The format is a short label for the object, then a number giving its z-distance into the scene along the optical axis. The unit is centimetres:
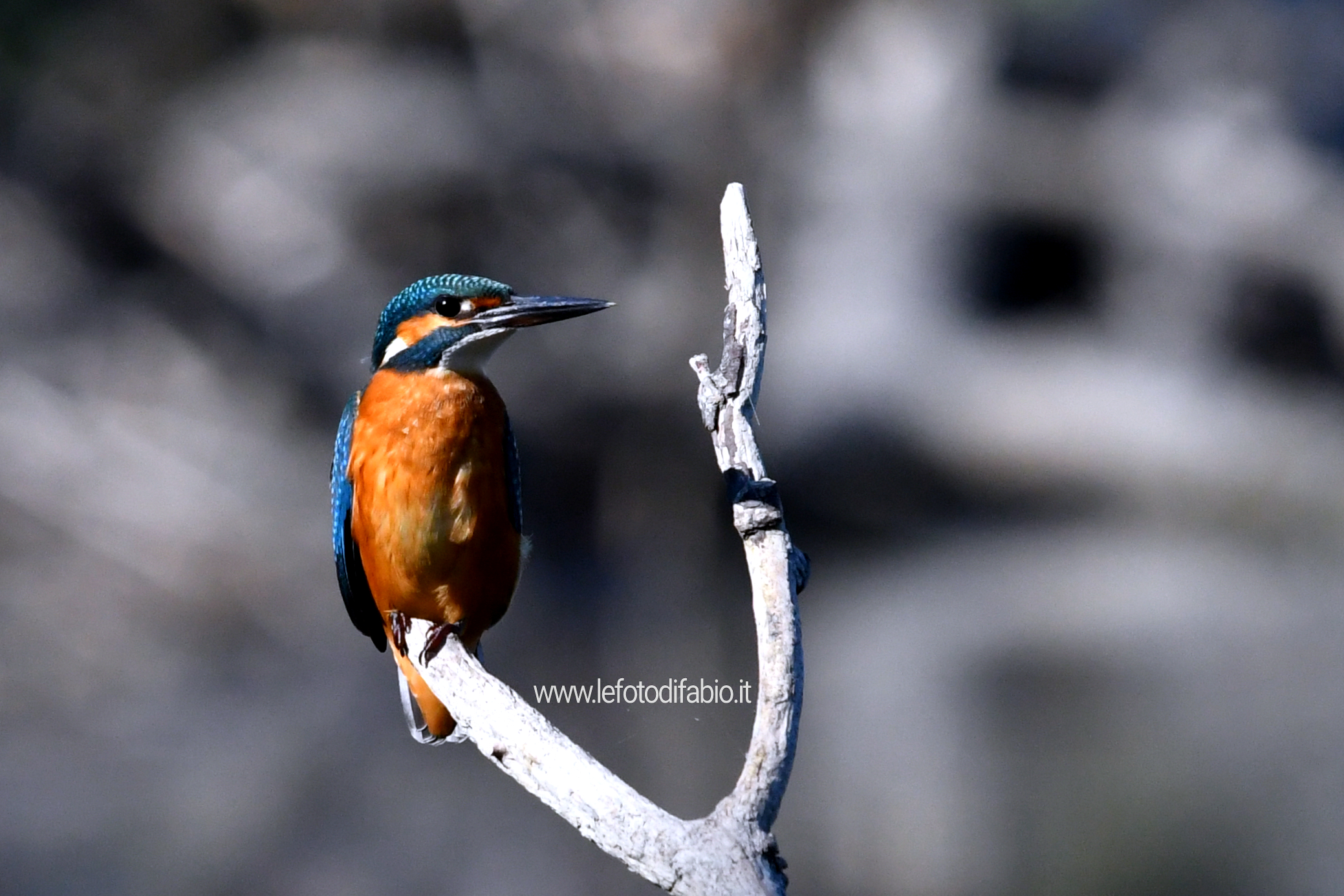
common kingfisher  597
